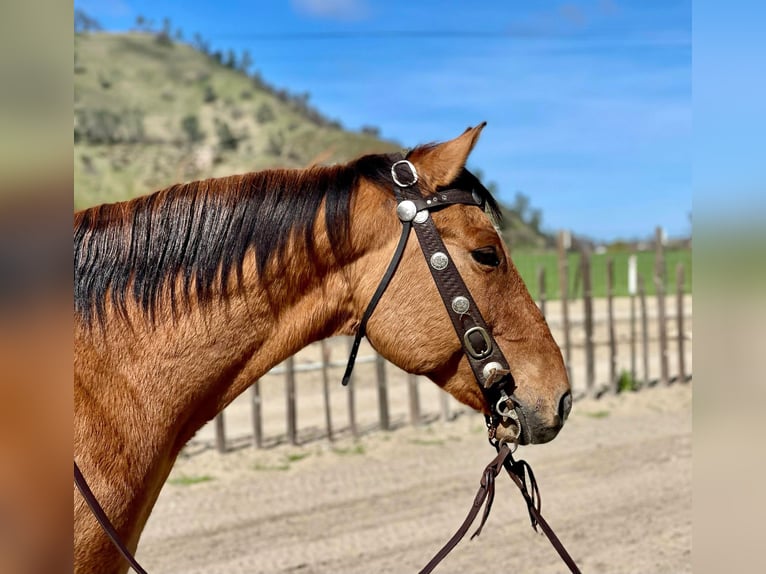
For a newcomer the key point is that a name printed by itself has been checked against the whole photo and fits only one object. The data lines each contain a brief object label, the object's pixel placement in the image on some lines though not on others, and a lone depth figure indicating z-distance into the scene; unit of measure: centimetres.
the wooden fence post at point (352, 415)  934
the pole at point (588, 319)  1137
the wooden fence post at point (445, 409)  1038
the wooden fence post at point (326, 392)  919
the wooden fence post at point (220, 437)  851
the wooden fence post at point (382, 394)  964
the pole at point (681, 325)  1210
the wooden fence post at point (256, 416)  872
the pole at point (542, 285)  1078
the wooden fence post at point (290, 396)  898
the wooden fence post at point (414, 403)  984
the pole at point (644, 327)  1199
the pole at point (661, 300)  1209
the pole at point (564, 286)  1120
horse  194
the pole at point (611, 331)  1162
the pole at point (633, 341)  1218
